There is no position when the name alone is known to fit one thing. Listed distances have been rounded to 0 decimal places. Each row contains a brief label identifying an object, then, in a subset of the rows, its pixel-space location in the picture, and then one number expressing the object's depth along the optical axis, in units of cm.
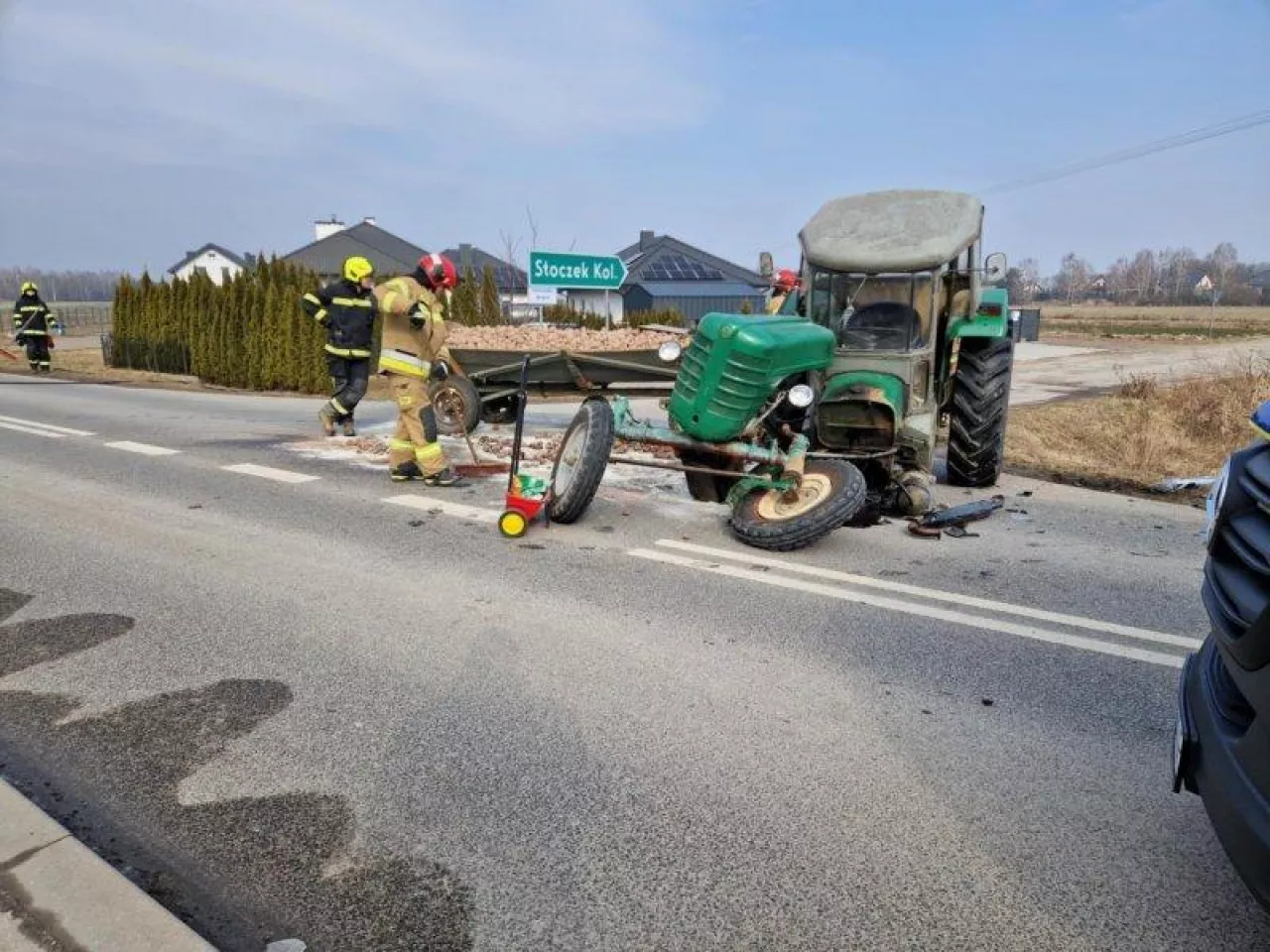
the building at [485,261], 3691
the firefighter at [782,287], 842
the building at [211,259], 6588
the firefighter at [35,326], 1778
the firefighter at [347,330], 891
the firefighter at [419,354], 700
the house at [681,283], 3756
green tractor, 543
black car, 178
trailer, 847
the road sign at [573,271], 1358
